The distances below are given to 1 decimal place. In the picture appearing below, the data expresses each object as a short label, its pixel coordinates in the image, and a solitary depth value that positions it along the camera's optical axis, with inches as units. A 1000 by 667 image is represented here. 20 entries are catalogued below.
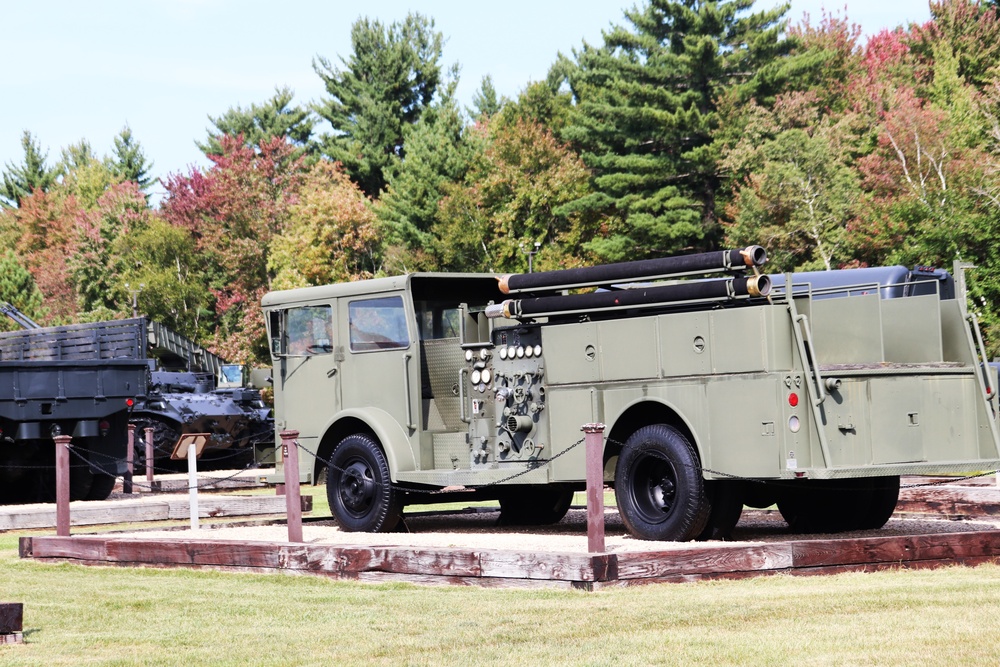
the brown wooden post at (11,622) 341.4
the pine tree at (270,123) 3243.1
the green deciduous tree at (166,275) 2908.5
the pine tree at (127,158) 3902.6
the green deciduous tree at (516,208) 2324.1
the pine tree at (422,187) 2527.1
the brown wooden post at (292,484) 495.8
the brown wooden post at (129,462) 827.4
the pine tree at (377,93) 2972.4
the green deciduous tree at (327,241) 2514.8
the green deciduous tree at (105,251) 3127.5
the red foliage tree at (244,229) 2765.7
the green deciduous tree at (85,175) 3745.1
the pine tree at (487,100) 3348.9
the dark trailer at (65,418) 785.6
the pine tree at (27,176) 4074.8
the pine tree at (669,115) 2073.1
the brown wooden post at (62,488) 561.6
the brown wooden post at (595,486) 404.2
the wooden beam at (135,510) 690.8
